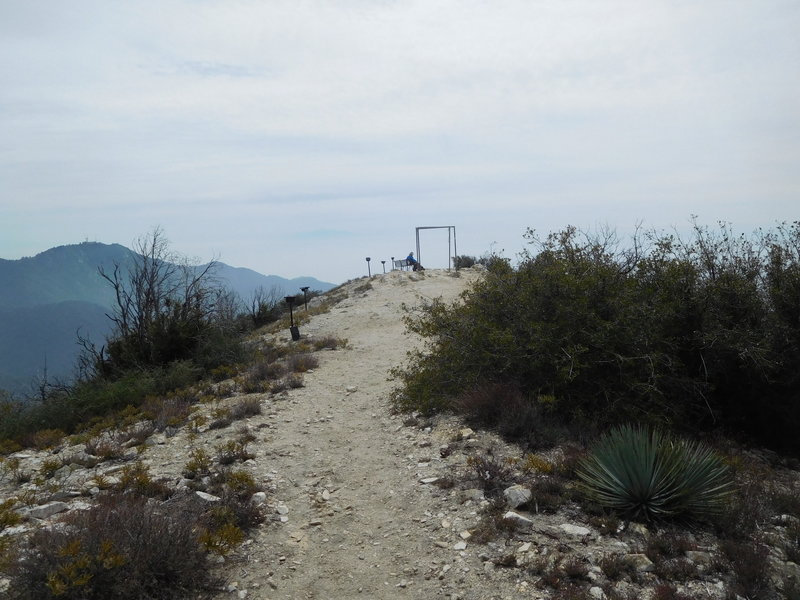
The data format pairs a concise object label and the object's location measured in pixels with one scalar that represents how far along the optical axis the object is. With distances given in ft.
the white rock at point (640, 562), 14.66
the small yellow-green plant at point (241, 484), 19.67
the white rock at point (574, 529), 16.31
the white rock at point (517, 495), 17.93
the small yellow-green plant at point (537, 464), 19.99
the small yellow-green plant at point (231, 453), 23.45
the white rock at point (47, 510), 18.20
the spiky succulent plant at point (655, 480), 17.38
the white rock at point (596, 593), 13.50
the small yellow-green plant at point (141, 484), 19.70
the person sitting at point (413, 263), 111.49
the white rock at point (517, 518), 16.79
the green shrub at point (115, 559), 12.21
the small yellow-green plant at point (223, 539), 14.84
